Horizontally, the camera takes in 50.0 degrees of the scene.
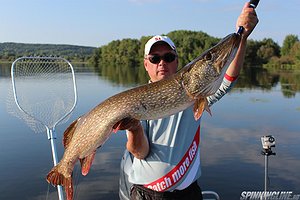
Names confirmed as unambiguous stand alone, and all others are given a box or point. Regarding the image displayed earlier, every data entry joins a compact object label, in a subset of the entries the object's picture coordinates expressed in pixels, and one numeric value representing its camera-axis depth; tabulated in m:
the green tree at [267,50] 77.44
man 2.75
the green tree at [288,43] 75.31
